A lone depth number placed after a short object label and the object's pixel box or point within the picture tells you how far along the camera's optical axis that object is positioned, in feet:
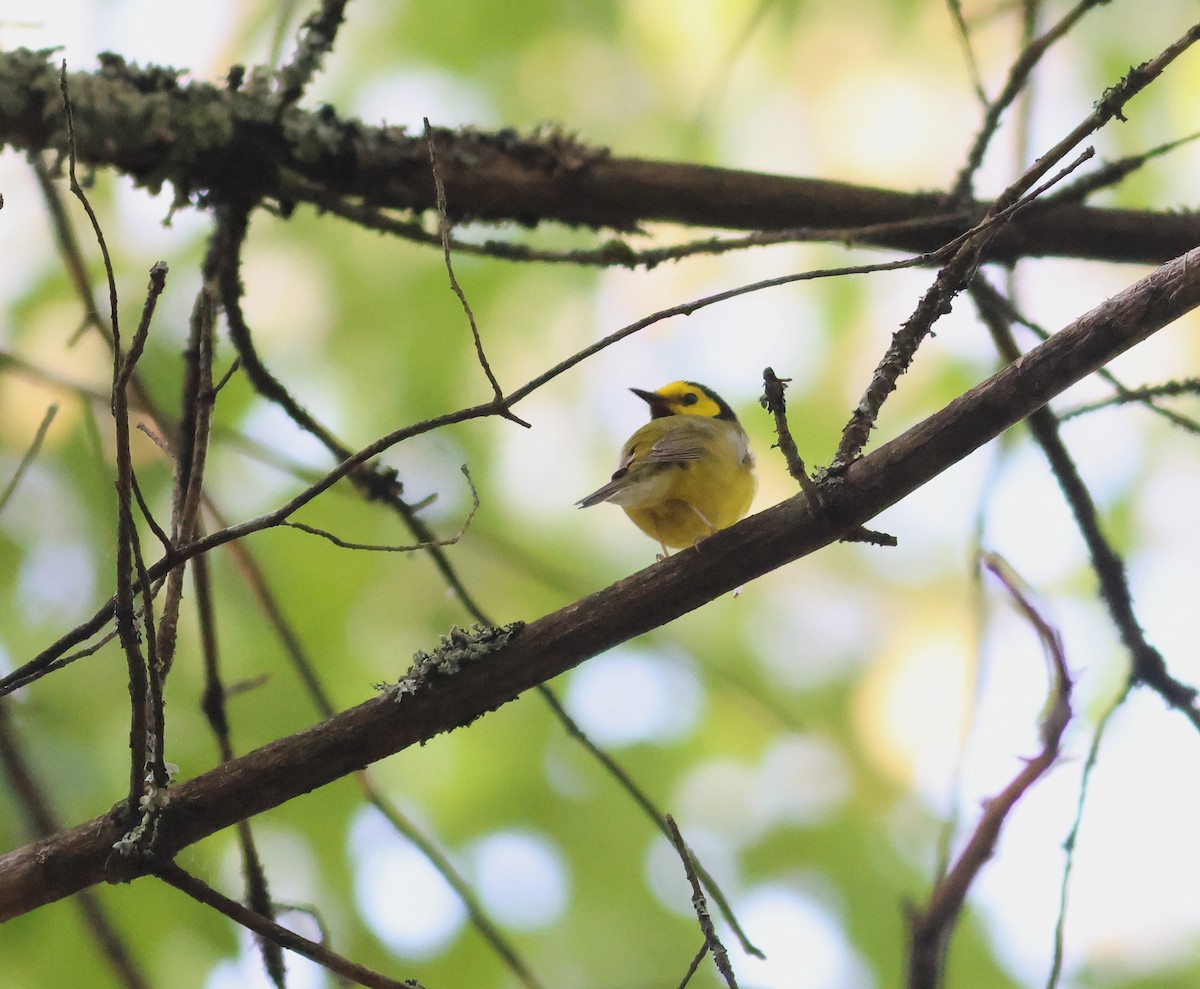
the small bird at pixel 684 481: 20.51
